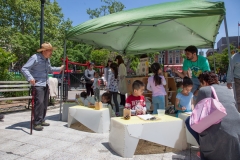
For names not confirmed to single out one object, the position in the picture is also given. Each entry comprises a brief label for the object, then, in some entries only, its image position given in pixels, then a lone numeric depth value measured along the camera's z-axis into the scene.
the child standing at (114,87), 5.96
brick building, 65.44
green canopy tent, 3.79
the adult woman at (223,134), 2.52
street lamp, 6.31
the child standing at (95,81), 8.09
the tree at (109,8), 35.91
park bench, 6.45
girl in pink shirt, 4.79
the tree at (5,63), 7.89
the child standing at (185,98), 4.07
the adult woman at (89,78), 8.40
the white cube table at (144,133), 3.02
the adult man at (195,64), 4.85
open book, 3.26
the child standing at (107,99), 5.22
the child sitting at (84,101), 5.06
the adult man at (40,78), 4.56
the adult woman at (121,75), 6.46
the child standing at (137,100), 3.90
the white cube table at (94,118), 4.39
